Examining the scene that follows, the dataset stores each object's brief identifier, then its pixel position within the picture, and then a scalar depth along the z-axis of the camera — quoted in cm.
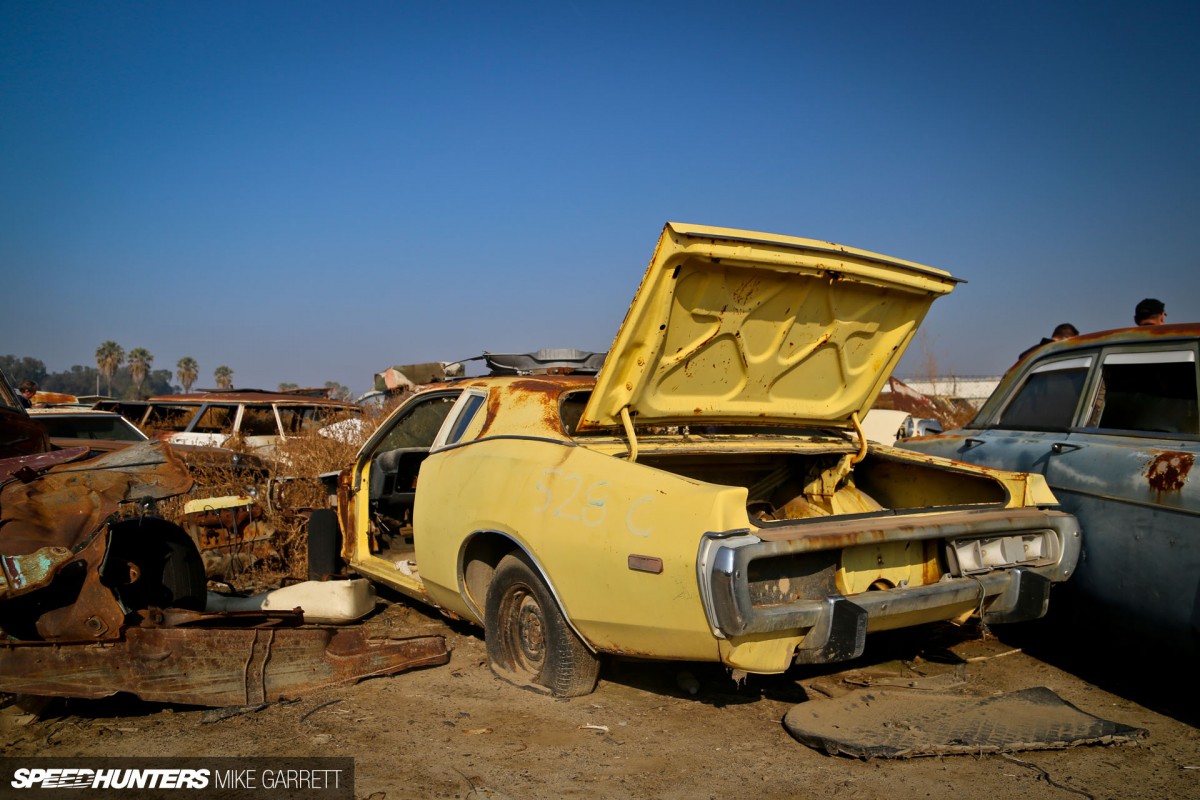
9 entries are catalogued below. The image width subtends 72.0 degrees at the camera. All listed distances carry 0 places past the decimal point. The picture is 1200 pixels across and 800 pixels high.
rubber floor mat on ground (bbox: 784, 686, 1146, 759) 303
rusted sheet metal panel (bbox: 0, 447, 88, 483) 351
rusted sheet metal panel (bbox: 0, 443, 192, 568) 329
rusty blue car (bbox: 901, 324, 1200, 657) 342
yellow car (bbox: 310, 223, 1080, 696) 291
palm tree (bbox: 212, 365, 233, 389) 5778
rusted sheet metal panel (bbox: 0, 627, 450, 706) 327
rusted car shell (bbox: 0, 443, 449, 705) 326
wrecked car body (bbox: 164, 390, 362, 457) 978
